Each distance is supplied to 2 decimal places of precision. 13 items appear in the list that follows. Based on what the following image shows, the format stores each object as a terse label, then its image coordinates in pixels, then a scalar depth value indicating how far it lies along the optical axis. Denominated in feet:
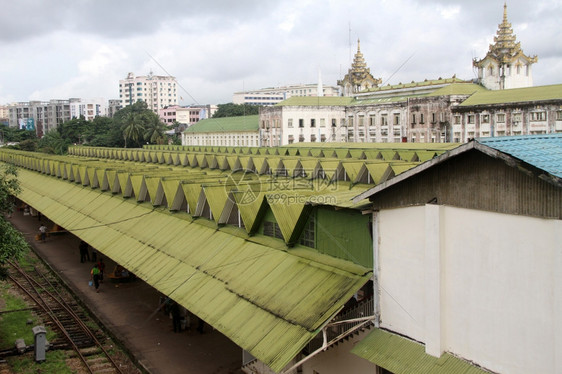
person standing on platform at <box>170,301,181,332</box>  61.00
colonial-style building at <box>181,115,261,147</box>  294.05
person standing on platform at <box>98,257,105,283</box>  80.51
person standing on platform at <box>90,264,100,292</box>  76.85
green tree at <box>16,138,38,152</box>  323.29
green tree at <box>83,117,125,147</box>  330.13
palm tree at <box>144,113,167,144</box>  307.99
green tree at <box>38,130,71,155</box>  309.51
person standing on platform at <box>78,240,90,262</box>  92.58
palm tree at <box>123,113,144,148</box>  306.72
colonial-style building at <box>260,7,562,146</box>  176.04
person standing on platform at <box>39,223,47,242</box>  112.27
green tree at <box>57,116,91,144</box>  361.92
